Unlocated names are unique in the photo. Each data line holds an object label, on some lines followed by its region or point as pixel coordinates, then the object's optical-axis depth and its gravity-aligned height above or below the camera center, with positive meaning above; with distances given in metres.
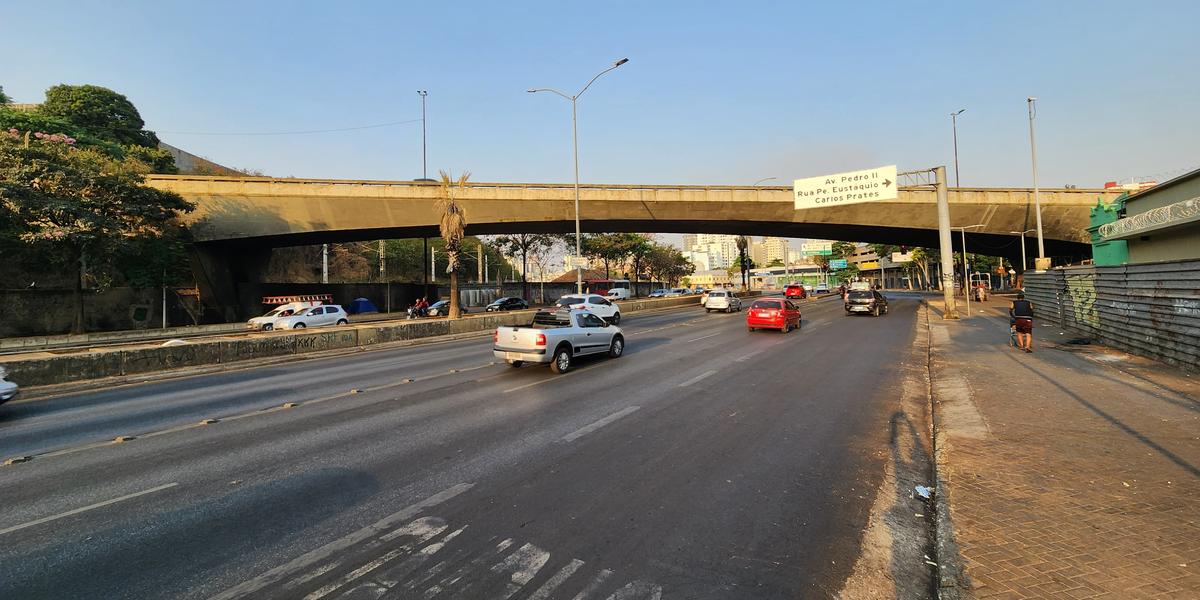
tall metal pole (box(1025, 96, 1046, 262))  29.58 +8.67
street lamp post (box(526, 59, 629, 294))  28.79 +9.97
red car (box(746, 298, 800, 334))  21.94 -0.60
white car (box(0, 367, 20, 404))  9.30 -1.16
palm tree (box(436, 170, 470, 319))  30.19 +5.11
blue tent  43.78 +0.78
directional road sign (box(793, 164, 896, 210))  28.75 +6.56
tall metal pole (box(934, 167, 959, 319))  27.66 +2.81
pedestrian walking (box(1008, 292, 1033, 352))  14.45 -0.84
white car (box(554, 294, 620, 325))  28.33 +0.19
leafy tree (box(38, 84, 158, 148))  52.53 +22.96
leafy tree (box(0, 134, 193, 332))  24.59 +6.22
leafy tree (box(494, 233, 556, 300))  59.59 +8.24
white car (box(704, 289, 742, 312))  38.53 +0.10
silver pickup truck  12.48 -0.80
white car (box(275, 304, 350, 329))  26.30 -0.09
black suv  31.06 -0.29
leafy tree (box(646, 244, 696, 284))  102.00 +8.72
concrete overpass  33.56 +6.84
